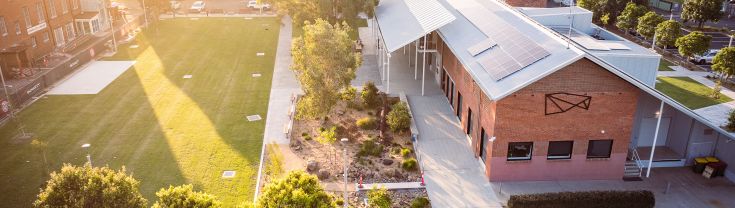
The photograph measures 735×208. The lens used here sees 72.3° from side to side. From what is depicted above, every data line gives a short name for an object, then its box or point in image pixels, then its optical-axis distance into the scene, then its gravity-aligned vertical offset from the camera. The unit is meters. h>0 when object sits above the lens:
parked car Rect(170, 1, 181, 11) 64.66 -7.34
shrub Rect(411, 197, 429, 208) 20.27 -9.97
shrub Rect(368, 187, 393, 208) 19.45 -9.48
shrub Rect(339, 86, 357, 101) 29.98 -8.60
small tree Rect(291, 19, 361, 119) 26.44 -6.14
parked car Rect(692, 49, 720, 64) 41.12 -9.03
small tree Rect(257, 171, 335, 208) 13.98 -6.72
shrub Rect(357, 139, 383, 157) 25.19 -9.87
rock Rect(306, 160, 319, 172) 23.75 -9.98
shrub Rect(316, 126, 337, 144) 24.66 -9.14
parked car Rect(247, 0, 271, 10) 65.62 -7.47
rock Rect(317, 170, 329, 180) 22.92 -10.00
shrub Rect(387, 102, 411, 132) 27.34 -9.08
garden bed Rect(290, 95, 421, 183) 23.42 -10.00
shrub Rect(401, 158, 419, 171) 23.59 -9.88
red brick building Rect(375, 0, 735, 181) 20.56 -7.01
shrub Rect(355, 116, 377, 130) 28.45 -9.66
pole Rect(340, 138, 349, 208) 26.44 -9.95
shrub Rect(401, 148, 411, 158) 24.95 -9.85
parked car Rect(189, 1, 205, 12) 63.91 -7.39
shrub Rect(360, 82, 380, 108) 31.61 -9.11
